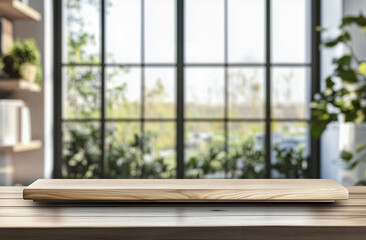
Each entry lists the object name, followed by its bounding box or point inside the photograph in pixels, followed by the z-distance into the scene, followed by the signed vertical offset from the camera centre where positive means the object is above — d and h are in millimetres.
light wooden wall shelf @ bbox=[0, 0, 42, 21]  3393 +861
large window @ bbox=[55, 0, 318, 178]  4668 +297
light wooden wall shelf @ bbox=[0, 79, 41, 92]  3600 +237
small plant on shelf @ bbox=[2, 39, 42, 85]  3695 +448
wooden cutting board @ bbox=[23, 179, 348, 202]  722 -136
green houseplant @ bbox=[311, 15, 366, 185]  3145 +73
